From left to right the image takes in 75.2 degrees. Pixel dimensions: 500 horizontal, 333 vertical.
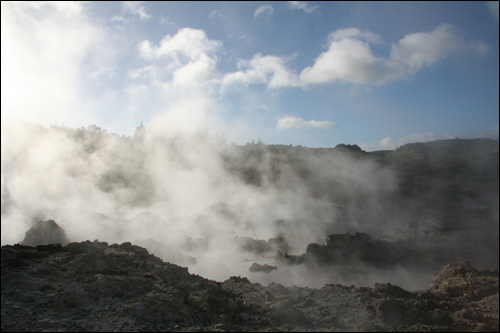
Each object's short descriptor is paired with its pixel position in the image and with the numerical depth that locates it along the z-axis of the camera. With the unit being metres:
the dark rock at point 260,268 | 12.27
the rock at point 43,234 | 12.94
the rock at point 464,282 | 7.62
